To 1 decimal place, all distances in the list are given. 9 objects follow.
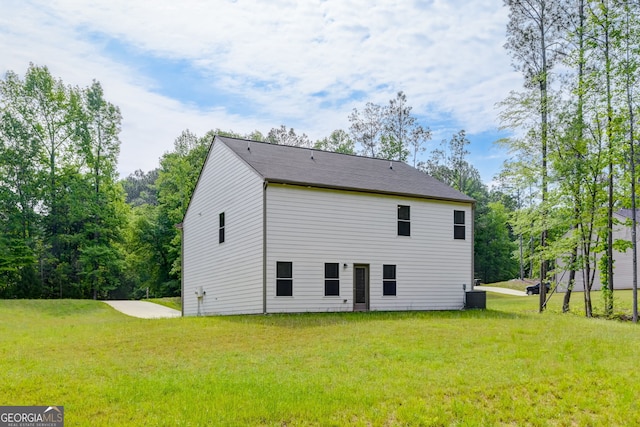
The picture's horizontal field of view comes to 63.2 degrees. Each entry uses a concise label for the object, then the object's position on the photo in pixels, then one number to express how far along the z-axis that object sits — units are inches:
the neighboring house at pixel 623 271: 1281.9
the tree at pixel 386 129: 1519.4
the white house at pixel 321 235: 632.4
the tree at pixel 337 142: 1576.0
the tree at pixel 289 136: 1668.3
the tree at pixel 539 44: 759.1
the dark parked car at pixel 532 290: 1357.8
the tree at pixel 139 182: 3061.5
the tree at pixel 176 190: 1398.9
